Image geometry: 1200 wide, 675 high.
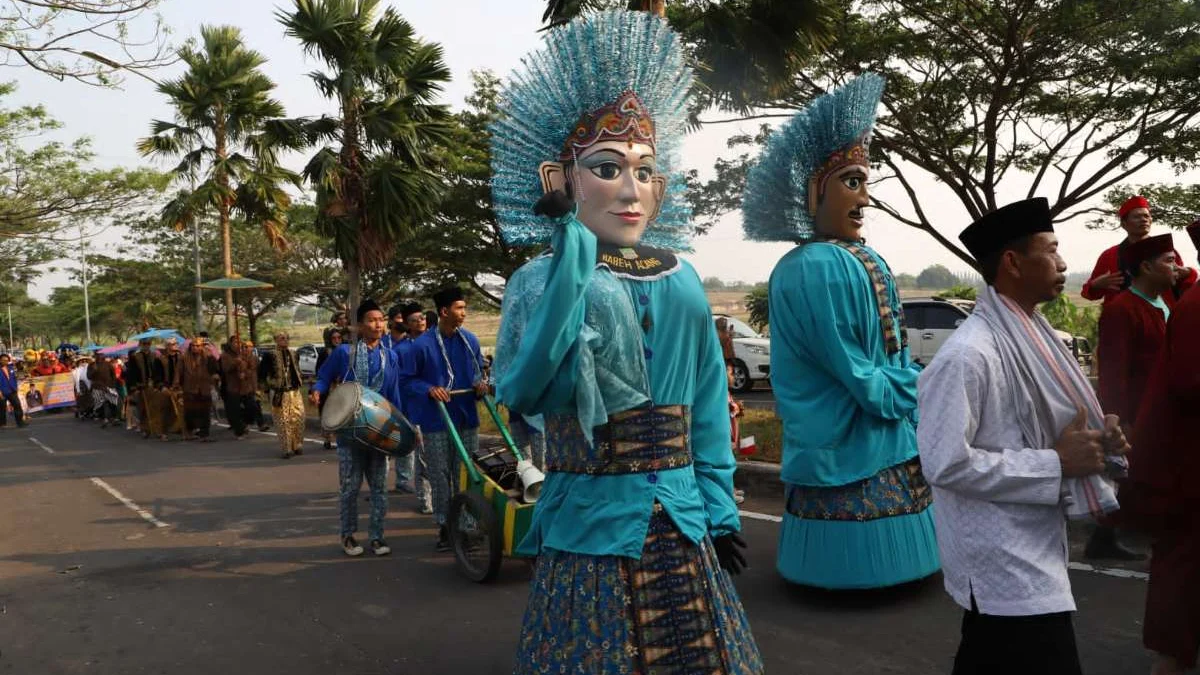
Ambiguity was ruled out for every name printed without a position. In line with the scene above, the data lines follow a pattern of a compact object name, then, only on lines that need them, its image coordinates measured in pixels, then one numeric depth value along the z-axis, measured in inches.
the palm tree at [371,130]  561.6
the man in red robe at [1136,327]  194.7
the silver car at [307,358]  1398.4
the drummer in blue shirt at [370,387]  257.0
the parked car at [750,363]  726.5
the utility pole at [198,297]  993.1
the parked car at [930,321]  654.5
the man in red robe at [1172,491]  126.3
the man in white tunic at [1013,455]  95.7
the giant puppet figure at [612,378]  99.7
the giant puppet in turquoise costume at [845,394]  181.3
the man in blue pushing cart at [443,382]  265.0
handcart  211.8
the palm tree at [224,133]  753.0
